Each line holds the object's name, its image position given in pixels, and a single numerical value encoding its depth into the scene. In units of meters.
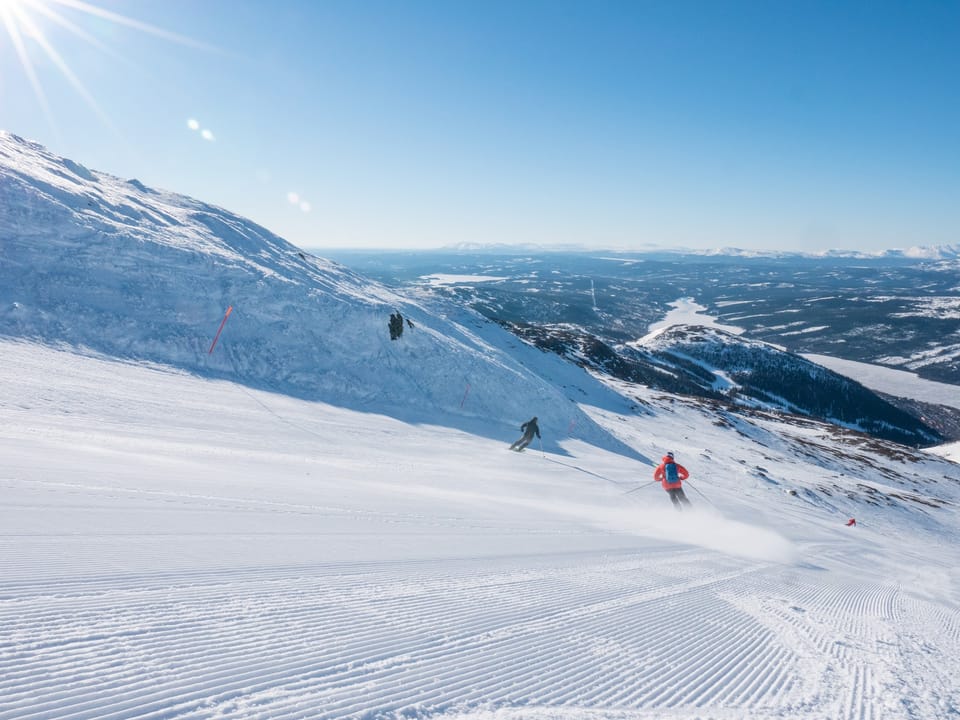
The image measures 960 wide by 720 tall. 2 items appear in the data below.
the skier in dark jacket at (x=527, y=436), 19.66
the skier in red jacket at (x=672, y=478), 14.44
